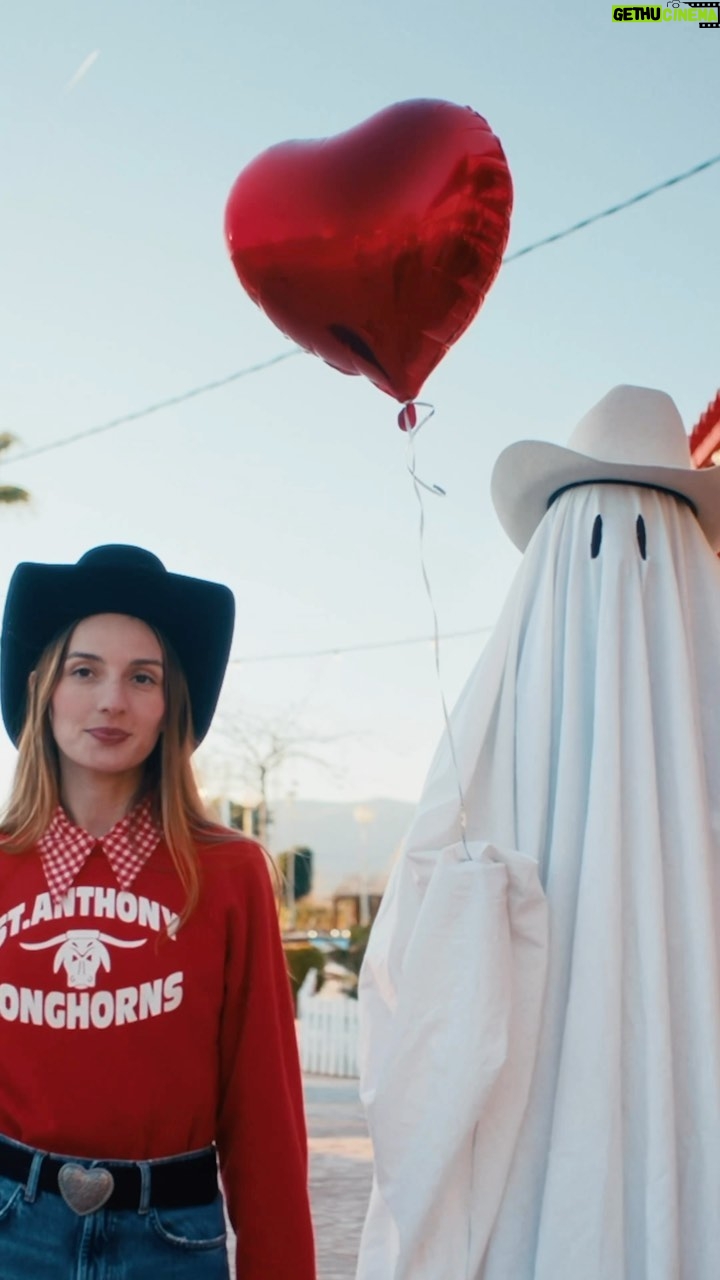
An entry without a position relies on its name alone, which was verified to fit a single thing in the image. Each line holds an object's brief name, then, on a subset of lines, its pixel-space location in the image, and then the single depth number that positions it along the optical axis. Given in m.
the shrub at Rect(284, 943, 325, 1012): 18.27
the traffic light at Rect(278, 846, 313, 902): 36.94
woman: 1.97
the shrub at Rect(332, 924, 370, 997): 17.14
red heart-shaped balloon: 2.36
